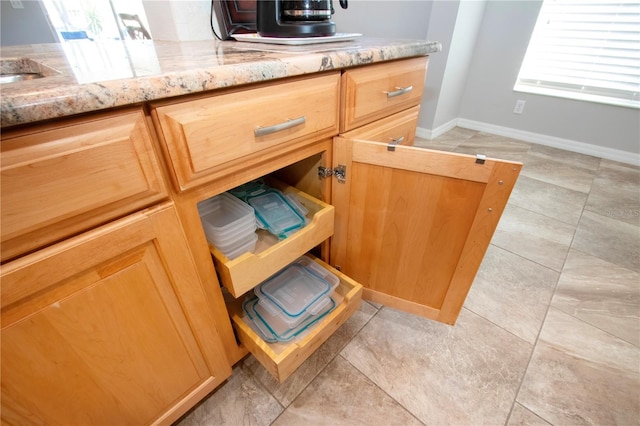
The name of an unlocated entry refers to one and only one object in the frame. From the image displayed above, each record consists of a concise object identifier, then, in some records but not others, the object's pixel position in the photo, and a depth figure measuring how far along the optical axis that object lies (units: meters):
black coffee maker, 0.74
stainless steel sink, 0.76
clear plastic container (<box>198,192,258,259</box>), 0.76
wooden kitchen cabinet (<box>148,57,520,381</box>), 0.60
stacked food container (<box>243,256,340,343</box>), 0.84
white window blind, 1.96
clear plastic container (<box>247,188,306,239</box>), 0.88
